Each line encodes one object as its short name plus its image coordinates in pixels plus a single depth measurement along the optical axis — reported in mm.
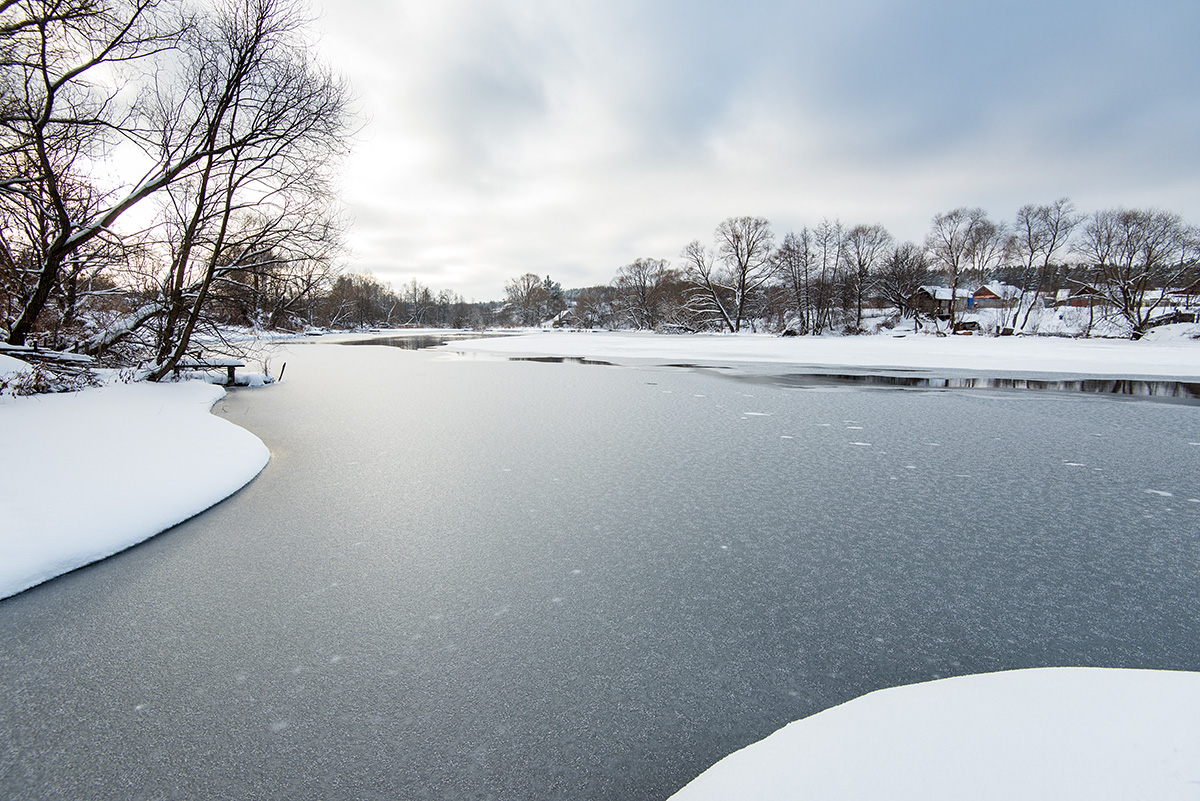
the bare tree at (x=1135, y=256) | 35406
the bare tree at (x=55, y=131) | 7141
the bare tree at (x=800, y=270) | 49812
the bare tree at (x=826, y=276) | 50531
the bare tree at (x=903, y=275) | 48500
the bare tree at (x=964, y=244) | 45250
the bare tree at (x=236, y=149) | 9719
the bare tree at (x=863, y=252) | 49719
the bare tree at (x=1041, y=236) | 41500
